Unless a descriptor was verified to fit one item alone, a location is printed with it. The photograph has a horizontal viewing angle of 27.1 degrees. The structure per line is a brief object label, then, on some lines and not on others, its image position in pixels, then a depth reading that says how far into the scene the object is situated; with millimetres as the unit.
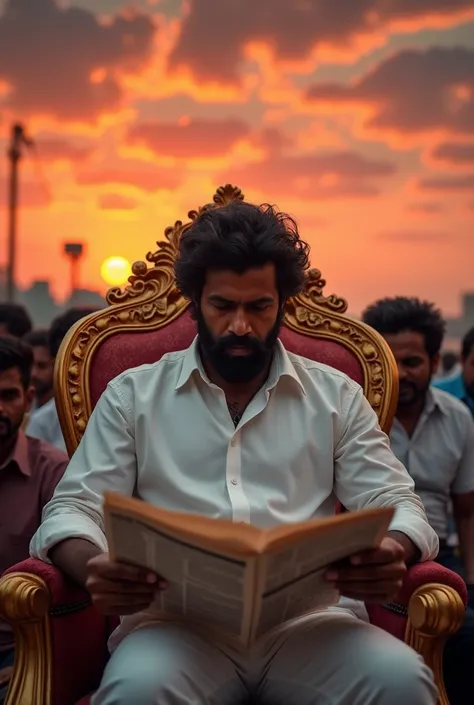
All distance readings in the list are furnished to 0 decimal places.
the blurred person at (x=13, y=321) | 5520
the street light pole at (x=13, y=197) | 12343
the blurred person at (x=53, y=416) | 4438
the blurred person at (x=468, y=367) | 4561
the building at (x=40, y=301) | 16328
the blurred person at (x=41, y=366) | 5106
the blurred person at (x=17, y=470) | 2879
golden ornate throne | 2152
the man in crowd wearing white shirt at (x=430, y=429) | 3555
